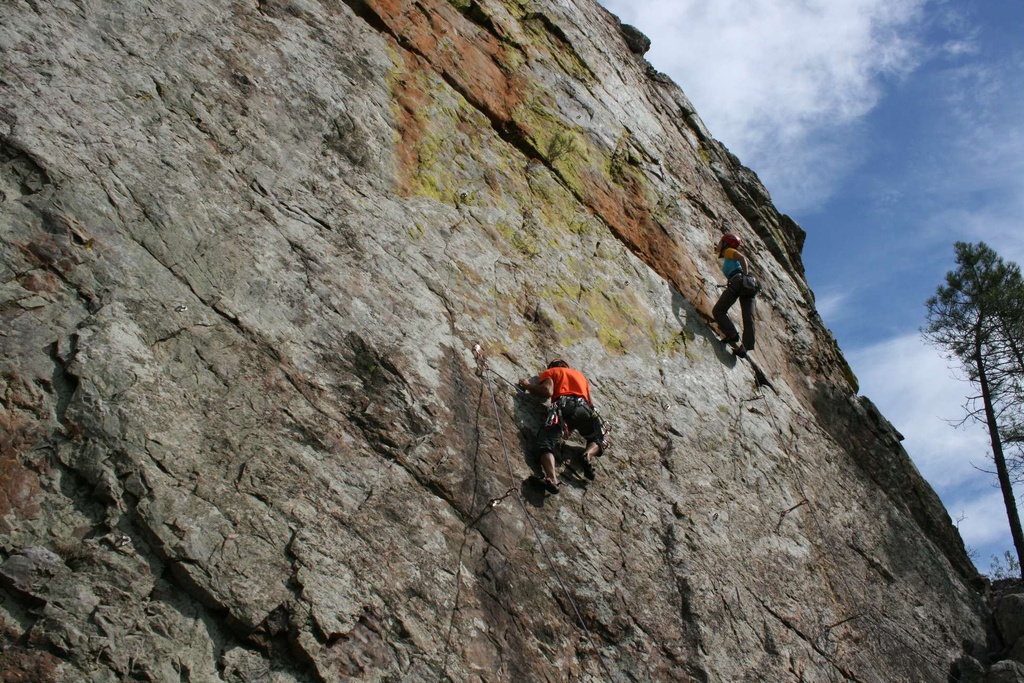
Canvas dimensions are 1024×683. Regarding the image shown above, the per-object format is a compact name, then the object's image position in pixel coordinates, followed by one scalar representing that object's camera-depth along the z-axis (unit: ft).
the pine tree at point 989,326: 54.40
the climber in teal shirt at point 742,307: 36.09
